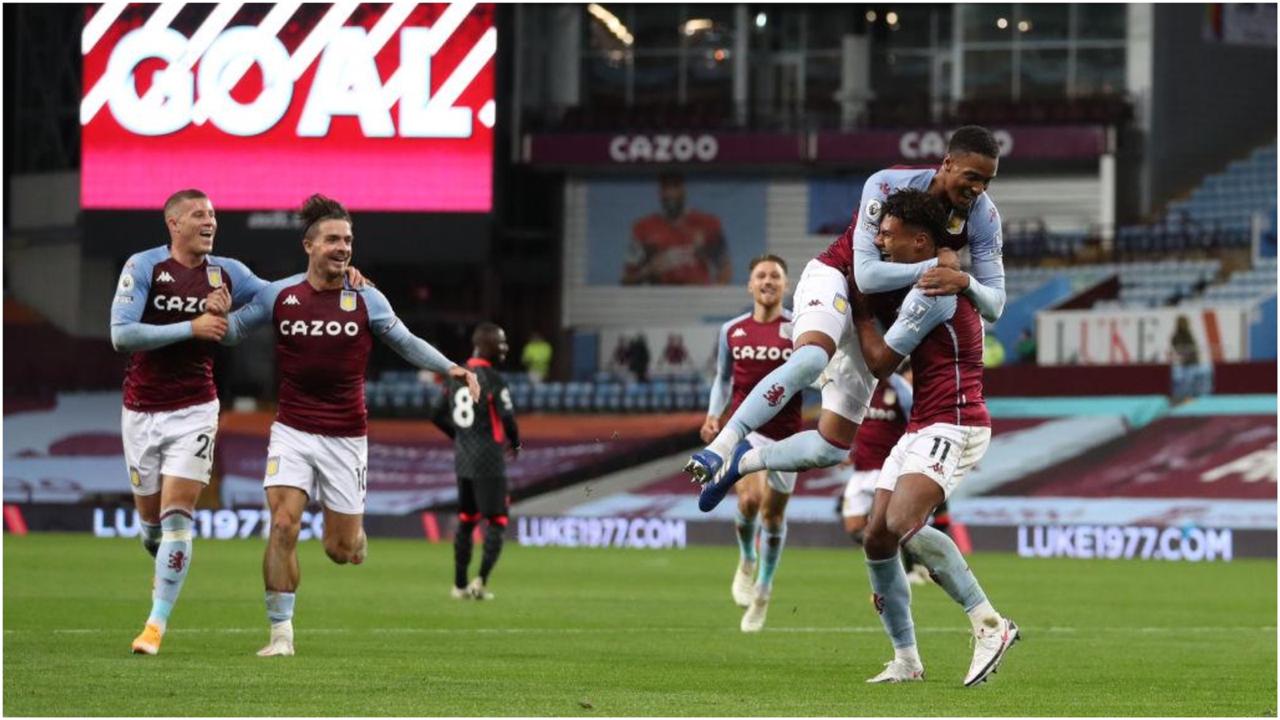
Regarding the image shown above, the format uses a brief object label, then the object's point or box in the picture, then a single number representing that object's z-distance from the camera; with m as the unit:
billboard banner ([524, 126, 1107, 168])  45.97
